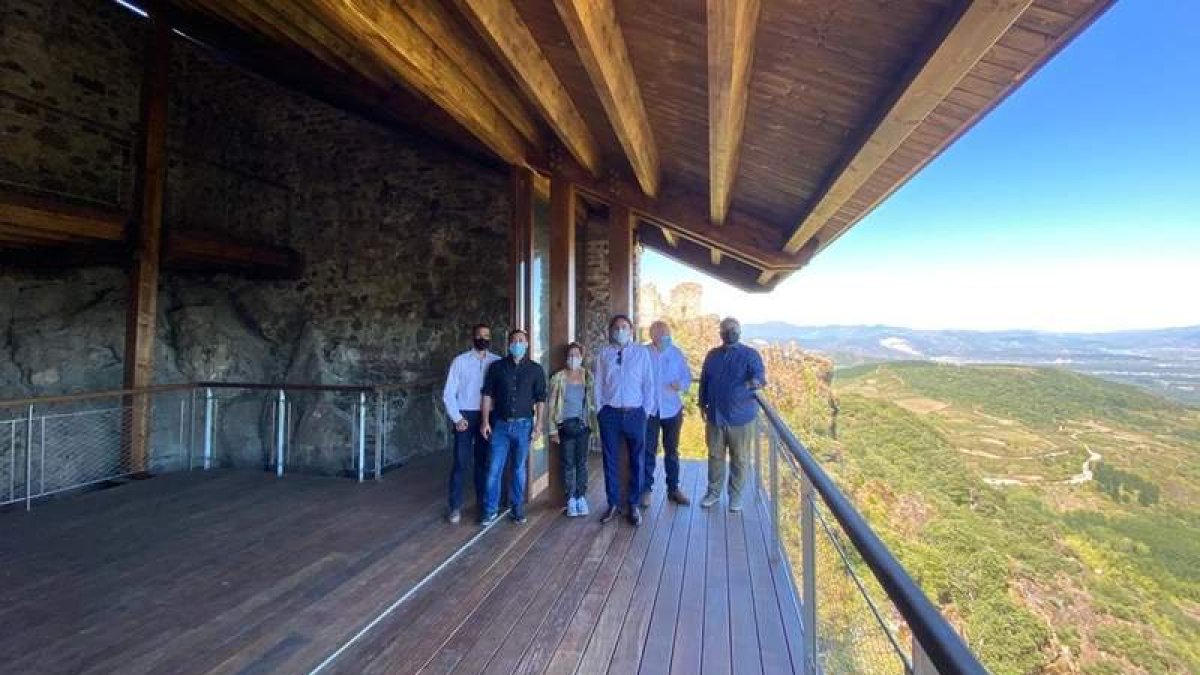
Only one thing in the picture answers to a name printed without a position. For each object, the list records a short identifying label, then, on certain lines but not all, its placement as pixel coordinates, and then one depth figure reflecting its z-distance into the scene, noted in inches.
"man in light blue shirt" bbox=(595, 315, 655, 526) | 163.6
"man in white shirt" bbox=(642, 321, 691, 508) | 181.3
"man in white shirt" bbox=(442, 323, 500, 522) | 165.7
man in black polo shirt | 159.5
